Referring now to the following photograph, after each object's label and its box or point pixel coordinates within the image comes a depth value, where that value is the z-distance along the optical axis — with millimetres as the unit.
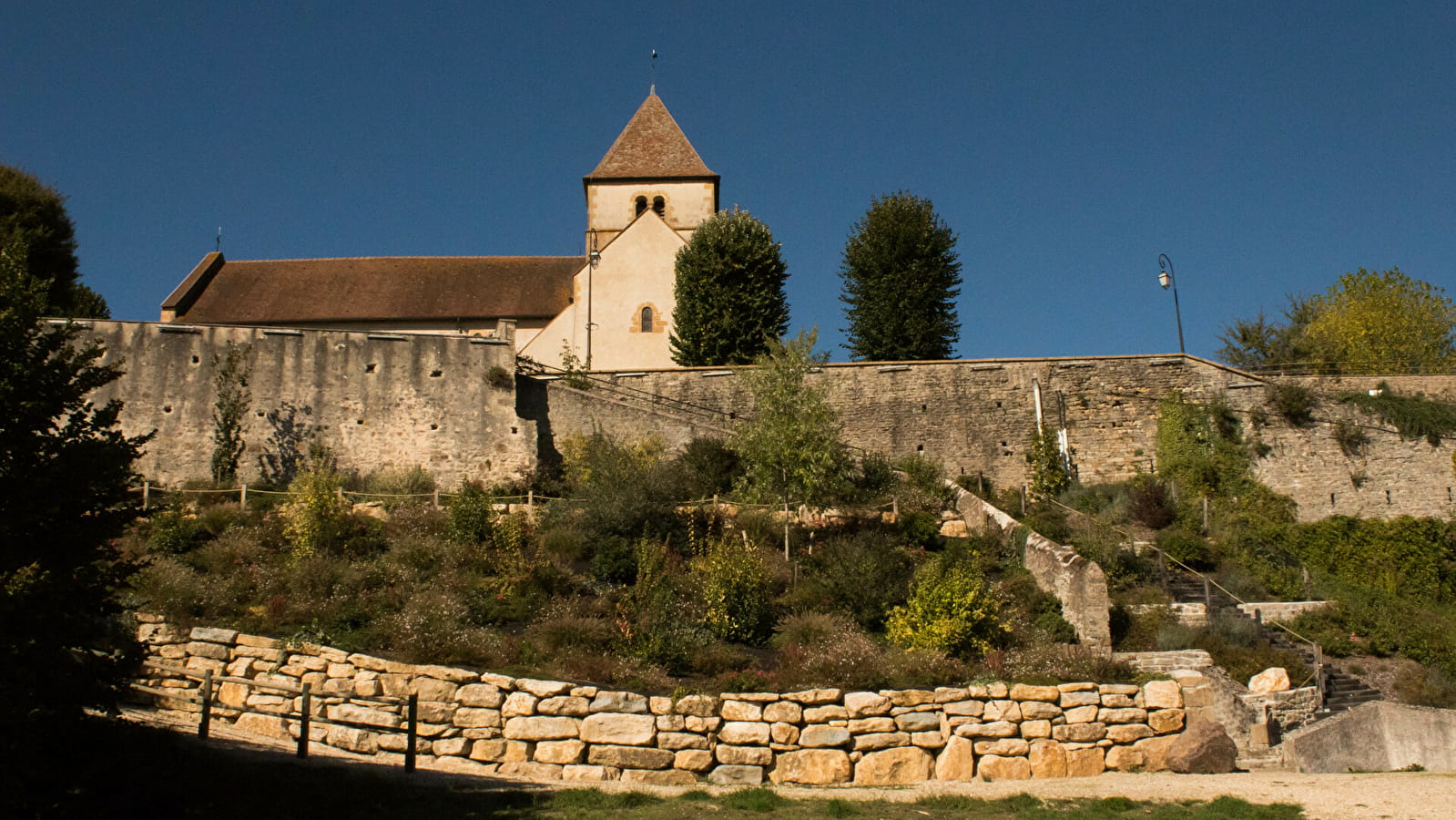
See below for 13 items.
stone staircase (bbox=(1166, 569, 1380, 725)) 15203
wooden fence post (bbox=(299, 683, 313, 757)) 11117
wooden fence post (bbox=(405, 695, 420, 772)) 11516
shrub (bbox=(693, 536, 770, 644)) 14992
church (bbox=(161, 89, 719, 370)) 29916
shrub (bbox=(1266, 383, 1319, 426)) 22812
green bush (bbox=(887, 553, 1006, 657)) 14375
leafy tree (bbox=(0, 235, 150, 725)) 8461
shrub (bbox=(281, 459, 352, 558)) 17234
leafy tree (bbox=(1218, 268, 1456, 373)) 32219
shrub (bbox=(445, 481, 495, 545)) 17844
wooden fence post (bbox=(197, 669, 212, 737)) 11367
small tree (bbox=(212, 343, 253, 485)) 21359
